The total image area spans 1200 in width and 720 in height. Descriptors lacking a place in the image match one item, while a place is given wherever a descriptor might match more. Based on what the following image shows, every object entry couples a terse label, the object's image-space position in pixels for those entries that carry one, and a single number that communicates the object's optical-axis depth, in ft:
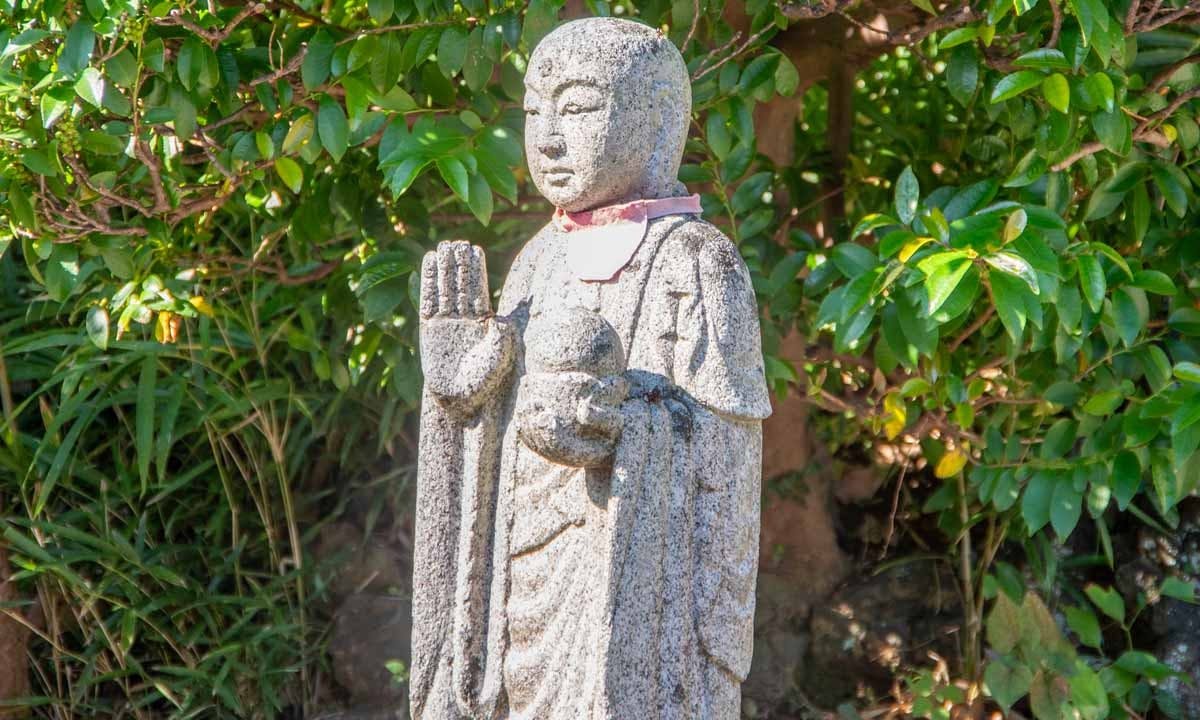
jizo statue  9.67
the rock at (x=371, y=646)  18.83
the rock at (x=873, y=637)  17.89
